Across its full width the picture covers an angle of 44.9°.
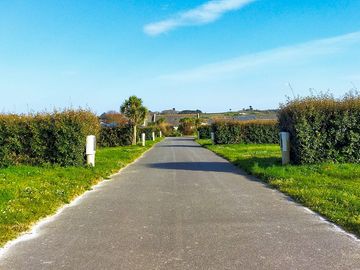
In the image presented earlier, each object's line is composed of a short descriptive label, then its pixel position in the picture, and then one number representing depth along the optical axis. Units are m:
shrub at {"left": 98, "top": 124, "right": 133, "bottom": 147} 44.75
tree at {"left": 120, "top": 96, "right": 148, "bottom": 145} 46.28
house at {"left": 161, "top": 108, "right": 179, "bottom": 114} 179.49
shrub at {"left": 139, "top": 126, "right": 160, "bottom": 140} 65.73
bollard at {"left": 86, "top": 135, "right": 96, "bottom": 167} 16.30
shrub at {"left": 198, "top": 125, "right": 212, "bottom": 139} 61.78
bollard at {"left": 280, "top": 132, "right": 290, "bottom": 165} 16.03
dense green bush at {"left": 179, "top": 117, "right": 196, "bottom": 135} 93.44
